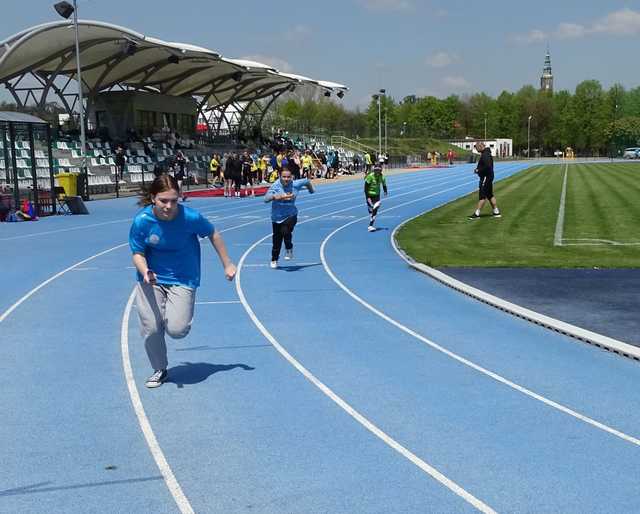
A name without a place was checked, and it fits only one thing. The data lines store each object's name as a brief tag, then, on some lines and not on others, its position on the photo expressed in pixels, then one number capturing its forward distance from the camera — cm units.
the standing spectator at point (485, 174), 2047
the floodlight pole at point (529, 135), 14050
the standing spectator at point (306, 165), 4550
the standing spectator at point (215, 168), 4169
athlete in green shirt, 1877
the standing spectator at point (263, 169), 4569
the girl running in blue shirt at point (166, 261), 634
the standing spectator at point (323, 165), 5132
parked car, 11219
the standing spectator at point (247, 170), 4034
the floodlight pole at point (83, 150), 3192
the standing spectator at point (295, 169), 2962
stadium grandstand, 3264
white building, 13325
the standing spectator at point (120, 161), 3809
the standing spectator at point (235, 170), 3366
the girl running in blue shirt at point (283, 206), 1336
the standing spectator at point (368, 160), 4707
